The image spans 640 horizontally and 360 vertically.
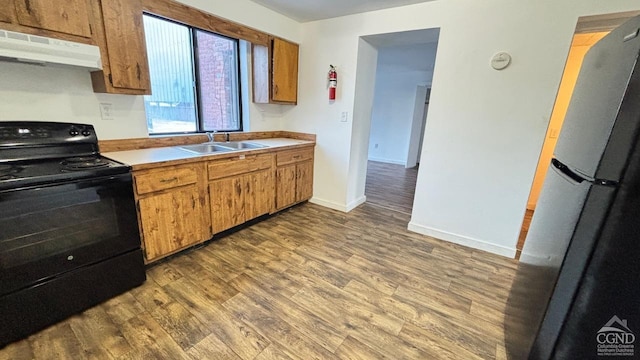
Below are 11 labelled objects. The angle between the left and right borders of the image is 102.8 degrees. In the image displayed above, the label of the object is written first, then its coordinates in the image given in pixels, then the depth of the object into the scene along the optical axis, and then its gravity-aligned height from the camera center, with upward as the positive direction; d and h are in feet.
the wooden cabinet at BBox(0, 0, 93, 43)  4.67 +1.51
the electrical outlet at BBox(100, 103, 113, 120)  6.68 -0.26
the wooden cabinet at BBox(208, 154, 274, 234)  7.75 -2.59
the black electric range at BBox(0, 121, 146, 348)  4.32 -2.37
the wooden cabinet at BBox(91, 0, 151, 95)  5.81 +1.27
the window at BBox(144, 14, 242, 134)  7.92 +0.90
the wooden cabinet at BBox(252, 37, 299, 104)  10.01 +1.57
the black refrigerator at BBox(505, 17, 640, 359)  2.50 -1.08
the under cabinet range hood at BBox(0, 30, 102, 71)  4.50 +0.88
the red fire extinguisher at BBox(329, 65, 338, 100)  10.10 +1.26
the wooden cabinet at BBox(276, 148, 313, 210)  10.00 -2.62
